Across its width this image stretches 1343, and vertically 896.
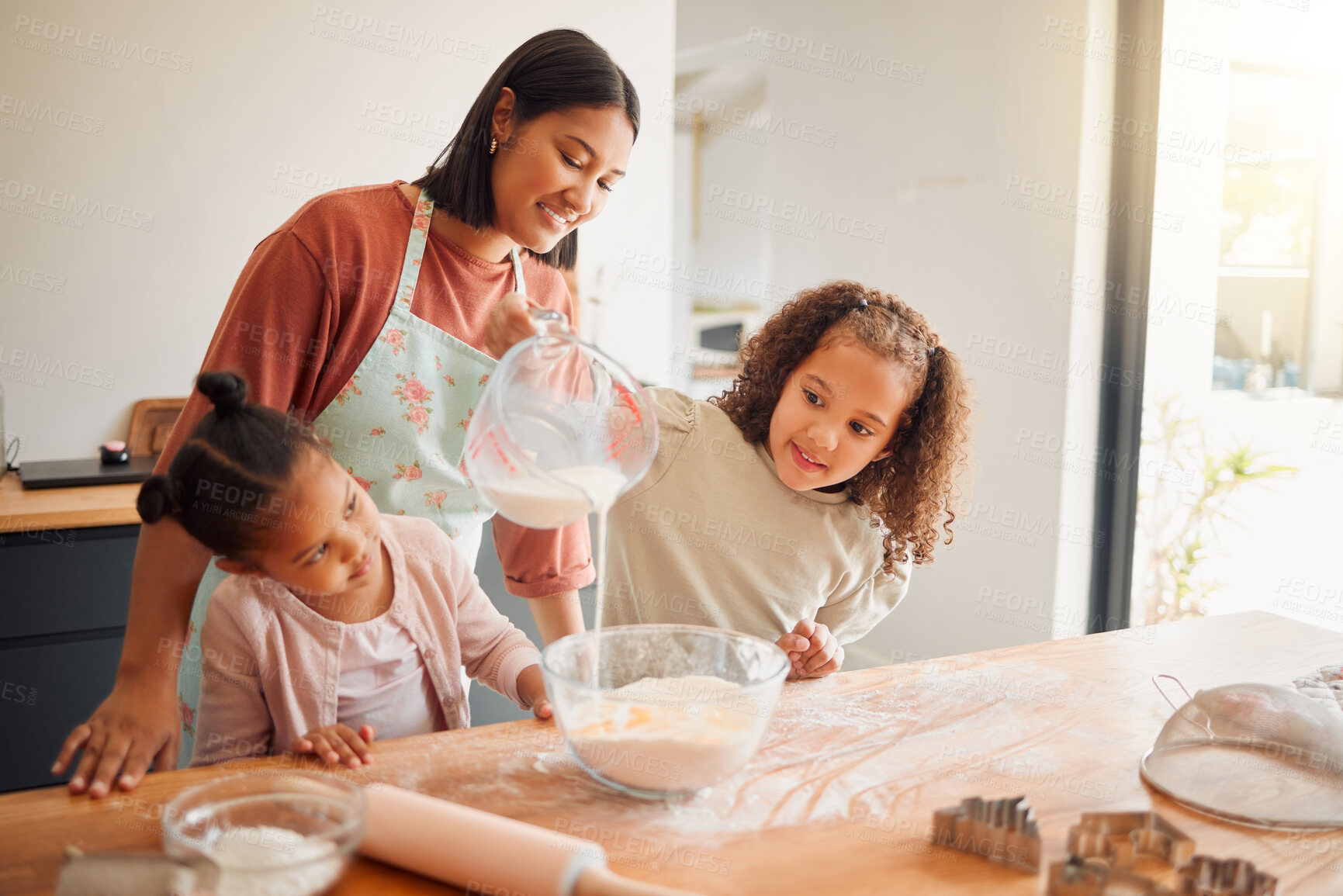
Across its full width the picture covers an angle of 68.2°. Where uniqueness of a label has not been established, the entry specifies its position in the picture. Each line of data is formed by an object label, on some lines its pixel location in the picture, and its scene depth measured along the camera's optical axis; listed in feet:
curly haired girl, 4.97
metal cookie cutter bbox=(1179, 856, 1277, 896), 2.52
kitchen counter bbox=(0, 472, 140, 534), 6.52
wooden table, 2.62
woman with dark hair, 3.82
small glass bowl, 2.24
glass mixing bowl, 2.87
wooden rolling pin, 2.37
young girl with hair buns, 3.16
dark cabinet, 6.68
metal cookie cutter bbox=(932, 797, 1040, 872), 2.68
